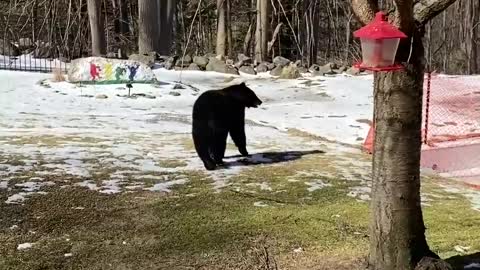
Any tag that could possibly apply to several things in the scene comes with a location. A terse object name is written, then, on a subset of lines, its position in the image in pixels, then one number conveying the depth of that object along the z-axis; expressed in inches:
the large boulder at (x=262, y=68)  836.6
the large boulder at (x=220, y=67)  807.1
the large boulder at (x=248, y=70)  823.7
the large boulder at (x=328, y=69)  813.9
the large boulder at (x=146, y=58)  810.2
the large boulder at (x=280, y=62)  838.5
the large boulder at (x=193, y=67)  824.9
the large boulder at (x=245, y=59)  861.2
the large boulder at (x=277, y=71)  810.2
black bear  293.6
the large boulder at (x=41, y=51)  893.3
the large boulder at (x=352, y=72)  802.5
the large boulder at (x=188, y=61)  830.5
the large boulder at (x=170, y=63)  803.4
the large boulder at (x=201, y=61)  834.2
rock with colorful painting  649.0
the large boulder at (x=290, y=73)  789.2
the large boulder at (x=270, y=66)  840.3
